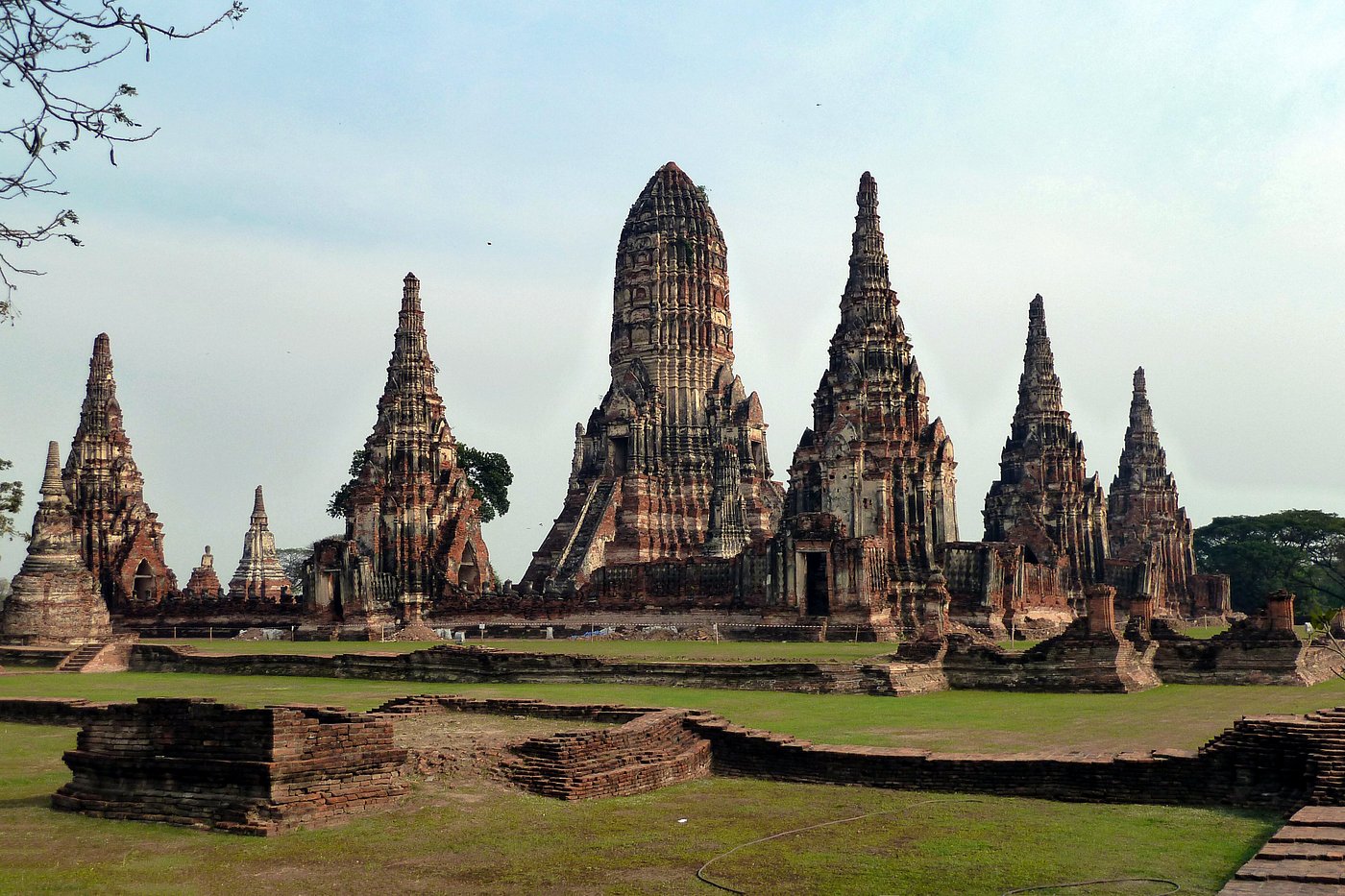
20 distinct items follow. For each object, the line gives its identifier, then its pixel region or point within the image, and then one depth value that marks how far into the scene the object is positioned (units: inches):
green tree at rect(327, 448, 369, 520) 2673.5
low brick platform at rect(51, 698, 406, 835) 413.4
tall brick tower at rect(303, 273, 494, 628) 1808.6
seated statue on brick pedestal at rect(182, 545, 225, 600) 2269.9
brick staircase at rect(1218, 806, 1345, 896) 305.9
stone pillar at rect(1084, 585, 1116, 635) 861.8
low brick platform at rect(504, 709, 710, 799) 476.7
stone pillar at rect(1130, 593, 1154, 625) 1093.1
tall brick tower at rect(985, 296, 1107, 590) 2218.3
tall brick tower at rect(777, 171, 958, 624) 1535.4
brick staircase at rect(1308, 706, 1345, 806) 408.5
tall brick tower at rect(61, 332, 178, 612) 2130.9
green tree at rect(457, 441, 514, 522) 2699.3
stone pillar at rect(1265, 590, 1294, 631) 897.5
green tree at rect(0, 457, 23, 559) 1486.2
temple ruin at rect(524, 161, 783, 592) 2112.5
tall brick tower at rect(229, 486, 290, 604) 2972.4
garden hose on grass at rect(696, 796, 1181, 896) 337.4
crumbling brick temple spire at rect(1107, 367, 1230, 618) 2495.1
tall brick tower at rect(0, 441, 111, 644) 1663.4
